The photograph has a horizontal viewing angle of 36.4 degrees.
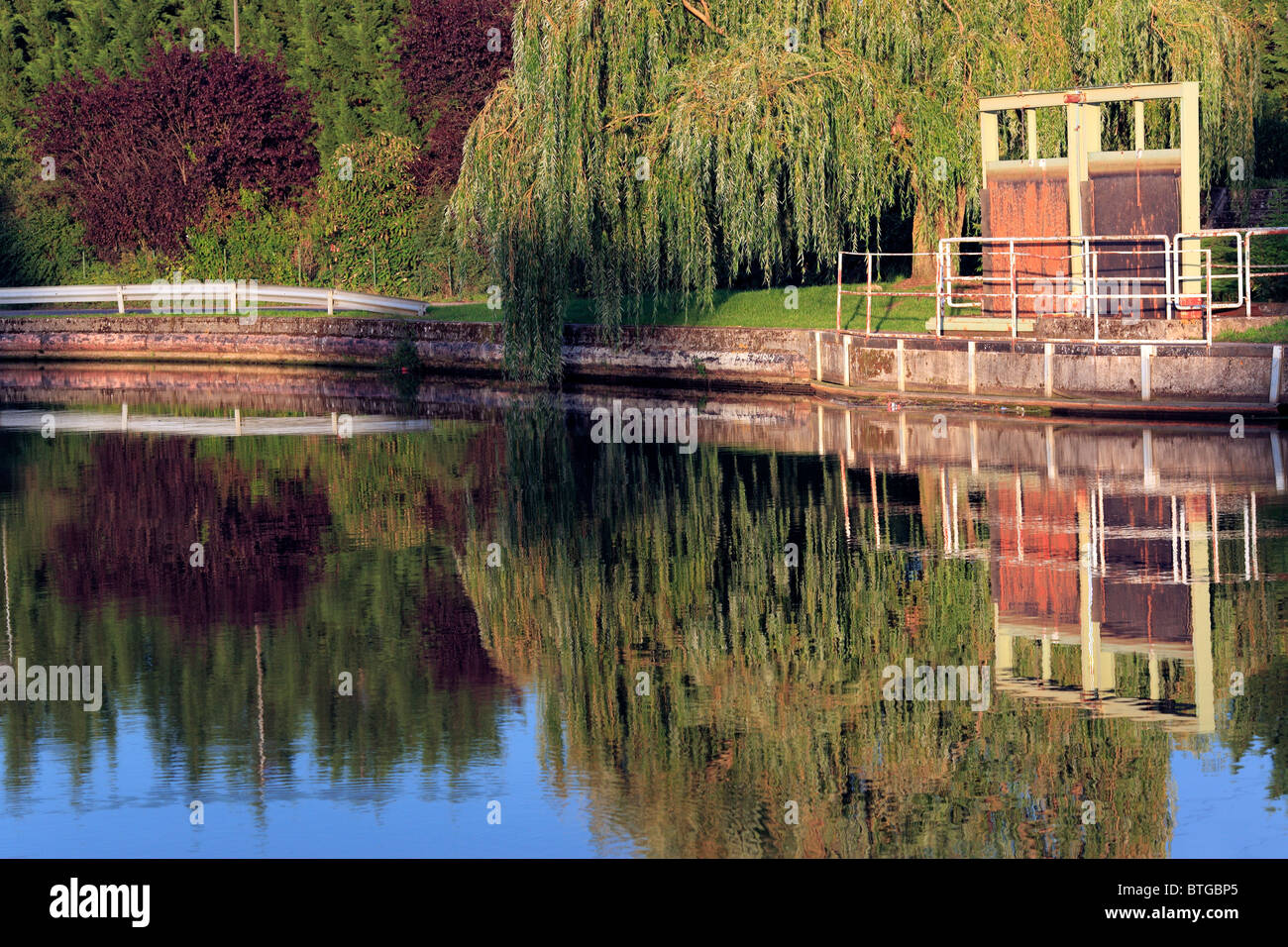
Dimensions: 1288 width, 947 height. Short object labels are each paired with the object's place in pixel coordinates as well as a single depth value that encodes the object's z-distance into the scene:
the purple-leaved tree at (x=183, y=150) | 49.44
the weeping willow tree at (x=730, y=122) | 31.67
